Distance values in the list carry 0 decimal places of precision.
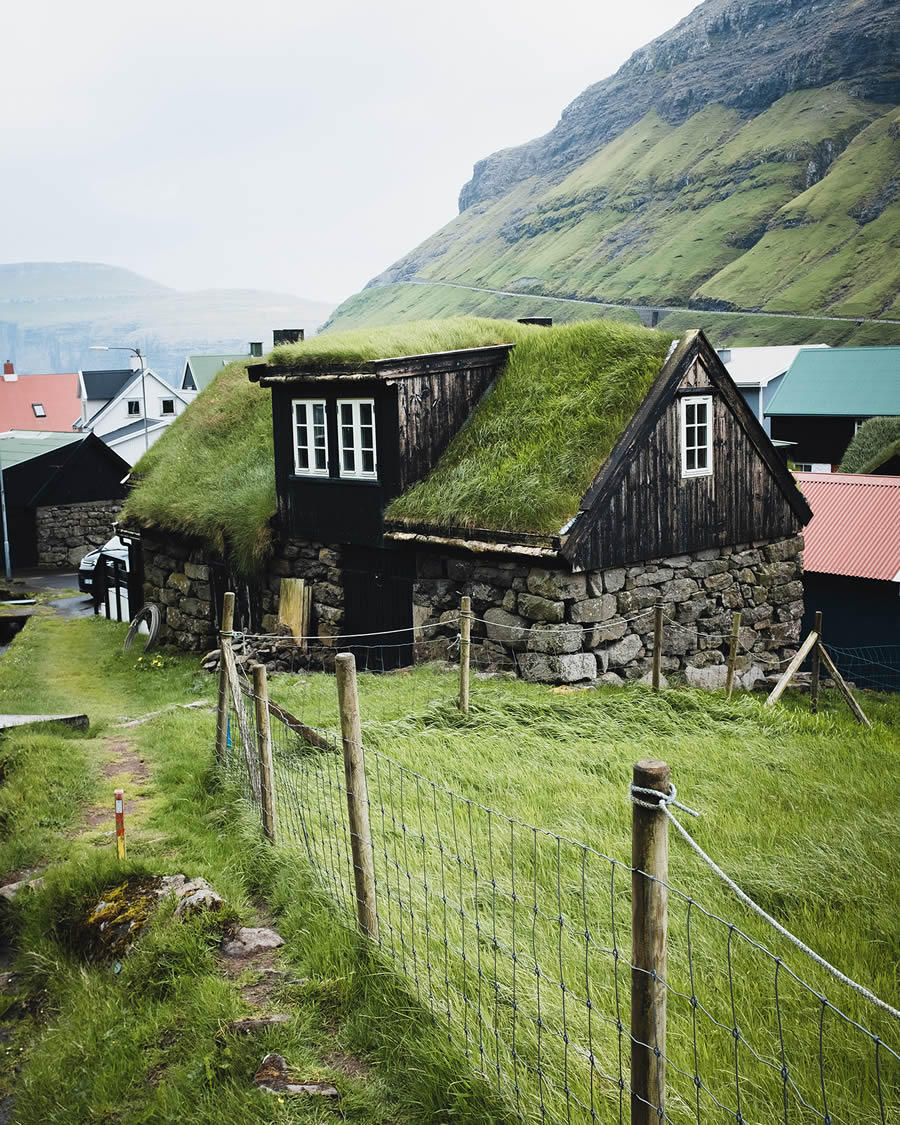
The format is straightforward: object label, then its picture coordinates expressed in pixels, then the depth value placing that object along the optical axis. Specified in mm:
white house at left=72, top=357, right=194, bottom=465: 63500
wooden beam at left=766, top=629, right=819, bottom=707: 13656
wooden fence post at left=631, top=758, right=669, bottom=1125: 3541
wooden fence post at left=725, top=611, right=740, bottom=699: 13811
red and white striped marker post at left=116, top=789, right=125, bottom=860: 7949
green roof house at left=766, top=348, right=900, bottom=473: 44531
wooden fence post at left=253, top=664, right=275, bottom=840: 7688
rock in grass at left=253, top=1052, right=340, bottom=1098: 4930
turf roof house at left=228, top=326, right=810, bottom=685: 15898
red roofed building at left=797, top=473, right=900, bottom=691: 23766
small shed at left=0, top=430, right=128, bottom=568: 45031
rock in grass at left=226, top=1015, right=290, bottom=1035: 5438
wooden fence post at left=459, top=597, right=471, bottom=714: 11555
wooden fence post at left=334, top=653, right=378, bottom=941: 5938
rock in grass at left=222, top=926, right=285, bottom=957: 6398
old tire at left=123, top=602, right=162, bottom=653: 24203
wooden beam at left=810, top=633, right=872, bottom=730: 13519
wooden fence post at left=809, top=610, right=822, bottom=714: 14289
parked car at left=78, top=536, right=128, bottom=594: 33906
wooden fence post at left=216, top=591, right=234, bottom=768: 9812
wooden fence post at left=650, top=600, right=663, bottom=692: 14438
